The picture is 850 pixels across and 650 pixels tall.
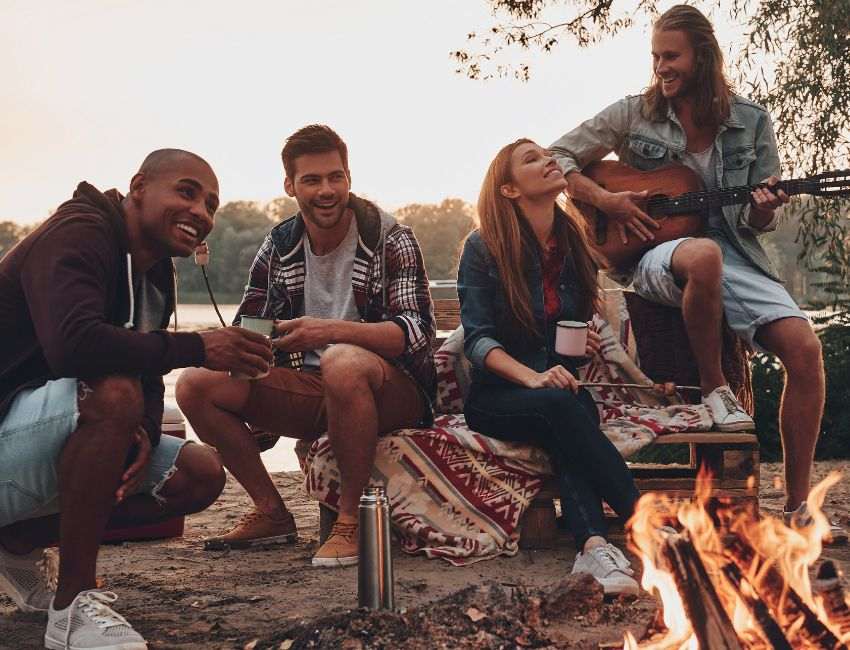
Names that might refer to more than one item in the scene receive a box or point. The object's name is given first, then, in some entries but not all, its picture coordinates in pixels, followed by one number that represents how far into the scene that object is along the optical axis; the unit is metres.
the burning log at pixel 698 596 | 2.22
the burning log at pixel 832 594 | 2.48
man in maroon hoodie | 2.74
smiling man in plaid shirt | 3.87
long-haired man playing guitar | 4.22
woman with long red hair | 3.73
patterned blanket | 4.00
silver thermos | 3.00
